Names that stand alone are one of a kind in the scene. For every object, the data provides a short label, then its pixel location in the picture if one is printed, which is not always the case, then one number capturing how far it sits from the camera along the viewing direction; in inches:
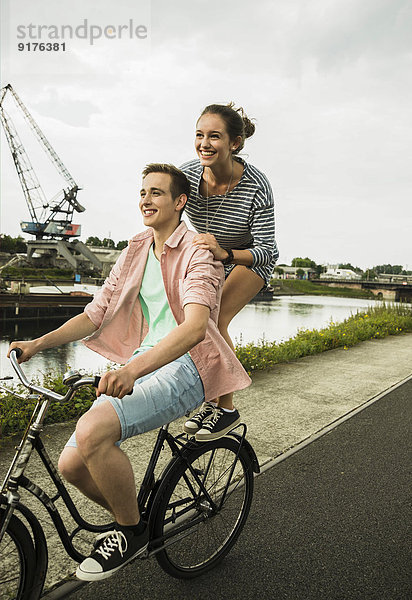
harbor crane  2925.7
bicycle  71.6
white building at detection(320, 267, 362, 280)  6074.8
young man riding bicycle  73.1
